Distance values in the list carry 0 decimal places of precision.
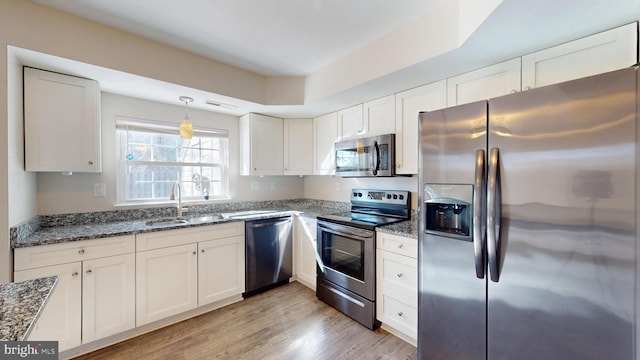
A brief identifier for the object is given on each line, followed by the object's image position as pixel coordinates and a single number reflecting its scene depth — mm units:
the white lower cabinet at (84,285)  1730
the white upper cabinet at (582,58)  1342
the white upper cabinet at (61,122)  1854
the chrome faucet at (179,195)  2762
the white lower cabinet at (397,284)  1956
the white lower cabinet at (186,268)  2164
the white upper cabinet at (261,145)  3205
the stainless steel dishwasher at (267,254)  2809
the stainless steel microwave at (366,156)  2441
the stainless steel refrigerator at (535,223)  1039
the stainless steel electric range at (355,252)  2230
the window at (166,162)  2619
